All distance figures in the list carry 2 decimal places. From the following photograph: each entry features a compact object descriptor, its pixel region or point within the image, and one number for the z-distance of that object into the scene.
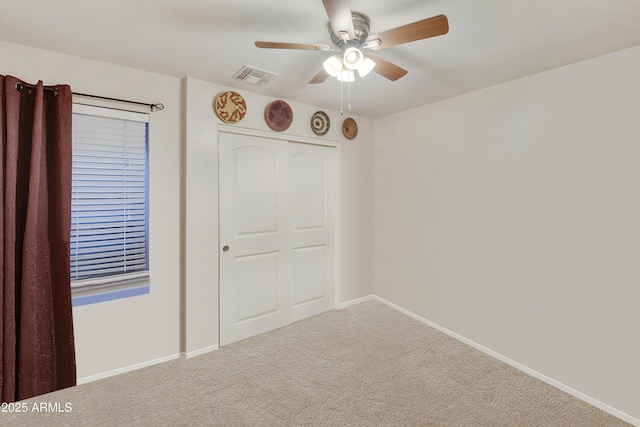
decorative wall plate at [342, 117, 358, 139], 3.52
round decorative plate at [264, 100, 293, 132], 2.89
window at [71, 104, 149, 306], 2.14
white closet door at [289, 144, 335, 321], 3.26
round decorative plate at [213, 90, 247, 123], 2.60
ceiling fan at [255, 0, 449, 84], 1.29
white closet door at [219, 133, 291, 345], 2.73
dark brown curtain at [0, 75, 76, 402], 1.84
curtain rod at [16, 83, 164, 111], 1.89
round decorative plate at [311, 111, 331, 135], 3.24
